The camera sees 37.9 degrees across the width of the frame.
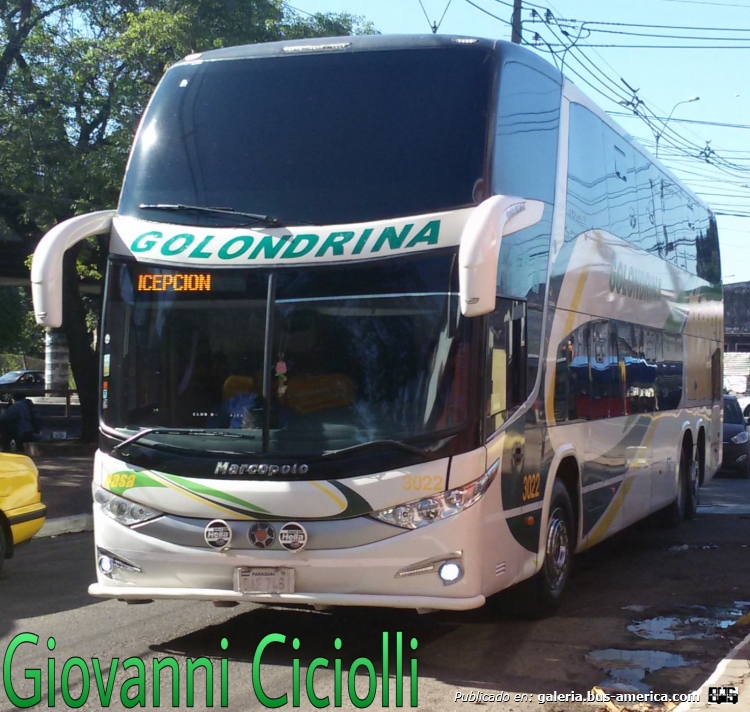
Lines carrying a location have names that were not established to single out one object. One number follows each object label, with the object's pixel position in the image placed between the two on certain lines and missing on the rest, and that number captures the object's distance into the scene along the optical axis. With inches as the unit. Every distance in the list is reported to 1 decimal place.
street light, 1069.5
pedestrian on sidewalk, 934.4
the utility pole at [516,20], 792.3
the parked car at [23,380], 1897.4
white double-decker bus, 261.0
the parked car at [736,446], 935.0
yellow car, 395.9
